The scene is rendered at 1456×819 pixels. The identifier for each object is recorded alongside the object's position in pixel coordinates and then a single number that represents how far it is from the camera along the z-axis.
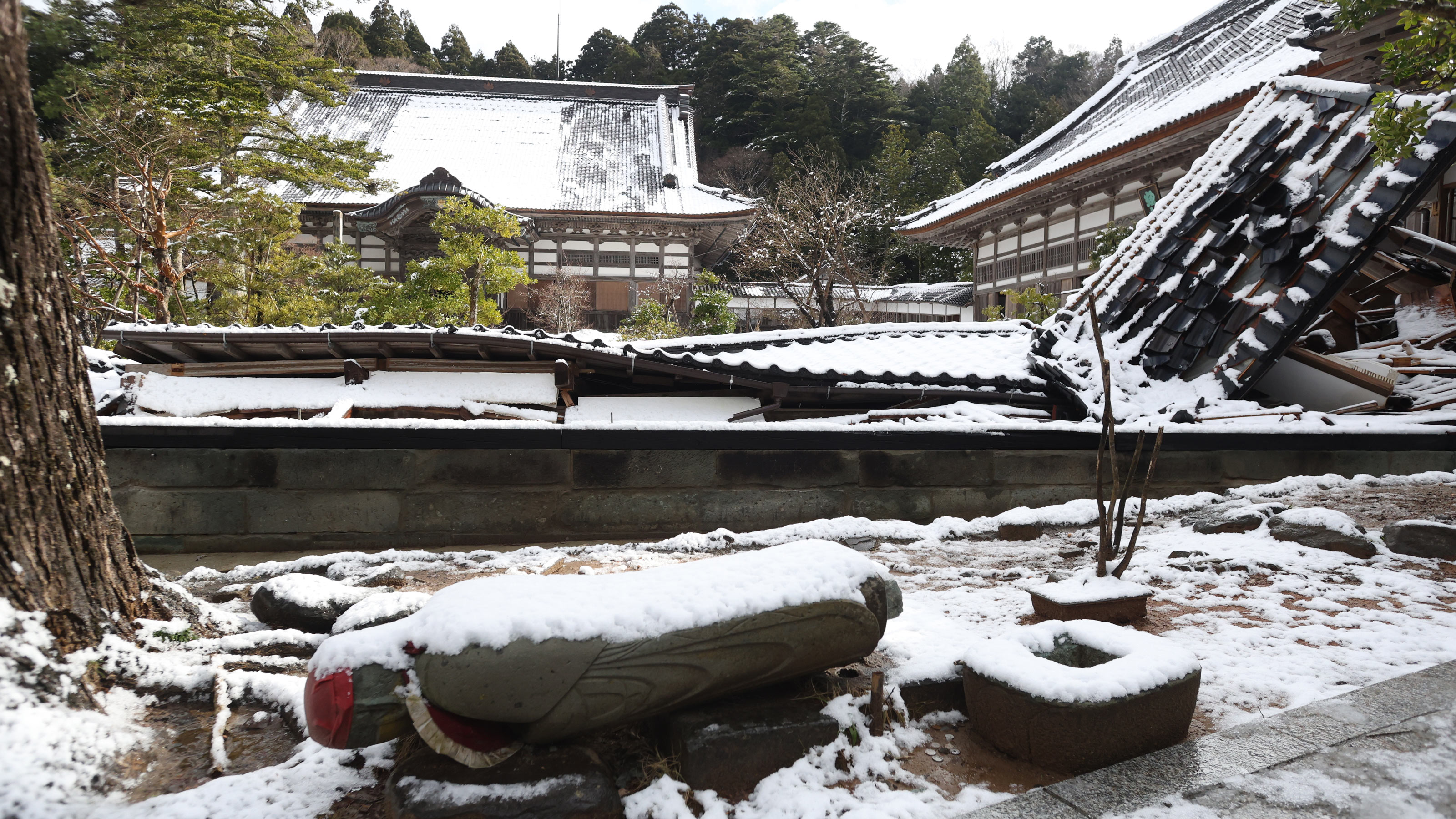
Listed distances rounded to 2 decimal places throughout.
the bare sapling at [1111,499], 3.72
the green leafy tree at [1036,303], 14.62
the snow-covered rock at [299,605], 3.48
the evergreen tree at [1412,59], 4.99
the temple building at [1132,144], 10.78
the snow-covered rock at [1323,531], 4.66
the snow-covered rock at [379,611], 3.21
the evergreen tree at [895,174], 29.67
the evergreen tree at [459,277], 13.09
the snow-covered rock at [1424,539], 4.58
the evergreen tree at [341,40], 34.97
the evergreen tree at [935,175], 29.16
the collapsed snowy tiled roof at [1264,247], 7.38
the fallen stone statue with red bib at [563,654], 2.18
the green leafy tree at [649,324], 16.38
